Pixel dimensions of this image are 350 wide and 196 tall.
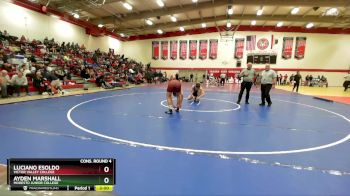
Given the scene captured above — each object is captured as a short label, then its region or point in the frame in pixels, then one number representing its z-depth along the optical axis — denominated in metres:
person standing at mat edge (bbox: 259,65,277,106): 9.11
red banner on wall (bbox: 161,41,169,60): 29.99
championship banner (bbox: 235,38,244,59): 27.66
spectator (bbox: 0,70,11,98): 9.14
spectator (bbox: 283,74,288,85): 26.61
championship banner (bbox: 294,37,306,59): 26.42
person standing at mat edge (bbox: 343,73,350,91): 19.00
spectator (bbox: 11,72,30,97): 9.65
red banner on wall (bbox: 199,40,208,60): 28.61
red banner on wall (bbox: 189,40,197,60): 28.89
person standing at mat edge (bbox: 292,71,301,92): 15.50
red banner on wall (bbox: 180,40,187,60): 29.19
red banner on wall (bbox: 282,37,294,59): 26.58
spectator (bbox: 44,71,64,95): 11.22
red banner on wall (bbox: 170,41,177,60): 29.53
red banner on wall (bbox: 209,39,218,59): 28.33
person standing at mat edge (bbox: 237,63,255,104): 9.24
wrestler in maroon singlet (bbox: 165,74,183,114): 7.07
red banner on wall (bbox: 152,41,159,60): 30.47
